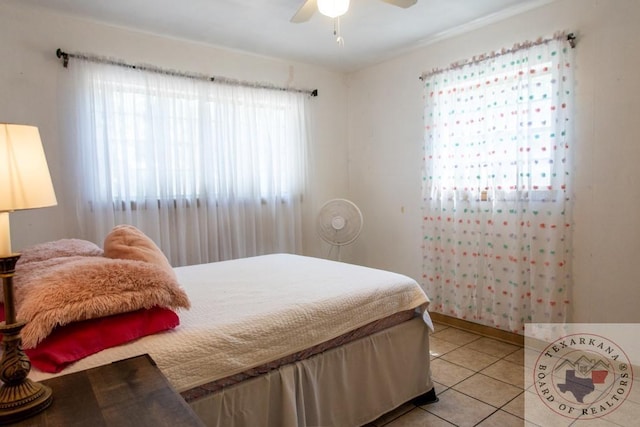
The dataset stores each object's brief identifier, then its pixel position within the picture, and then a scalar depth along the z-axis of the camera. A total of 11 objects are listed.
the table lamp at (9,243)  0.87
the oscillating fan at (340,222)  3.46
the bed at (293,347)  1.36
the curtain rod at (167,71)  2.62
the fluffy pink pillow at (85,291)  1.10
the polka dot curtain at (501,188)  2.55
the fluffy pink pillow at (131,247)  1.62
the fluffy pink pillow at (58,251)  1.67
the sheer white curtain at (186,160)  2.71
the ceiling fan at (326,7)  1.89
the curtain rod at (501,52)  2.46
